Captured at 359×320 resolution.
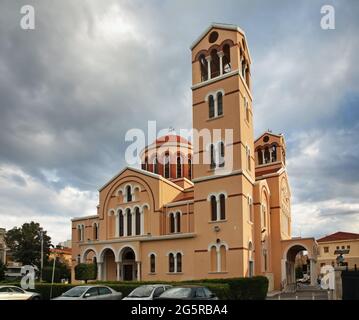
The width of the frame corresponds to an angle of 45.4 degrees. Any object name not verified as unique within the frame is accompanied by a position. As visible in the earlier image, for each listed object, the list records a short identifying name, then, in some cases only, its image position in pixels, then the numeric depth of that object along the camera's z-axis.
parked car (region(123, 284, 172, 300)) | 16.93
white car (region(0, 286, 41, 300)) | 19.89
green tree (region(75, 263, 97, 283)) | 36.97
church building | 32.69
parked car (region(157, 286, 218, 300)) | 15.13
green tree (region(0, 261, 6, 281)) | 43.38
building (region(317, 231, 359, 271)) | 64.94
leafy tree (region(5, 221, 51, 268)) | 65.50
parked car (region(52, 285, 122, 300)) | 17.64
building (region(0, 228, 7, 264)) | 70.30
